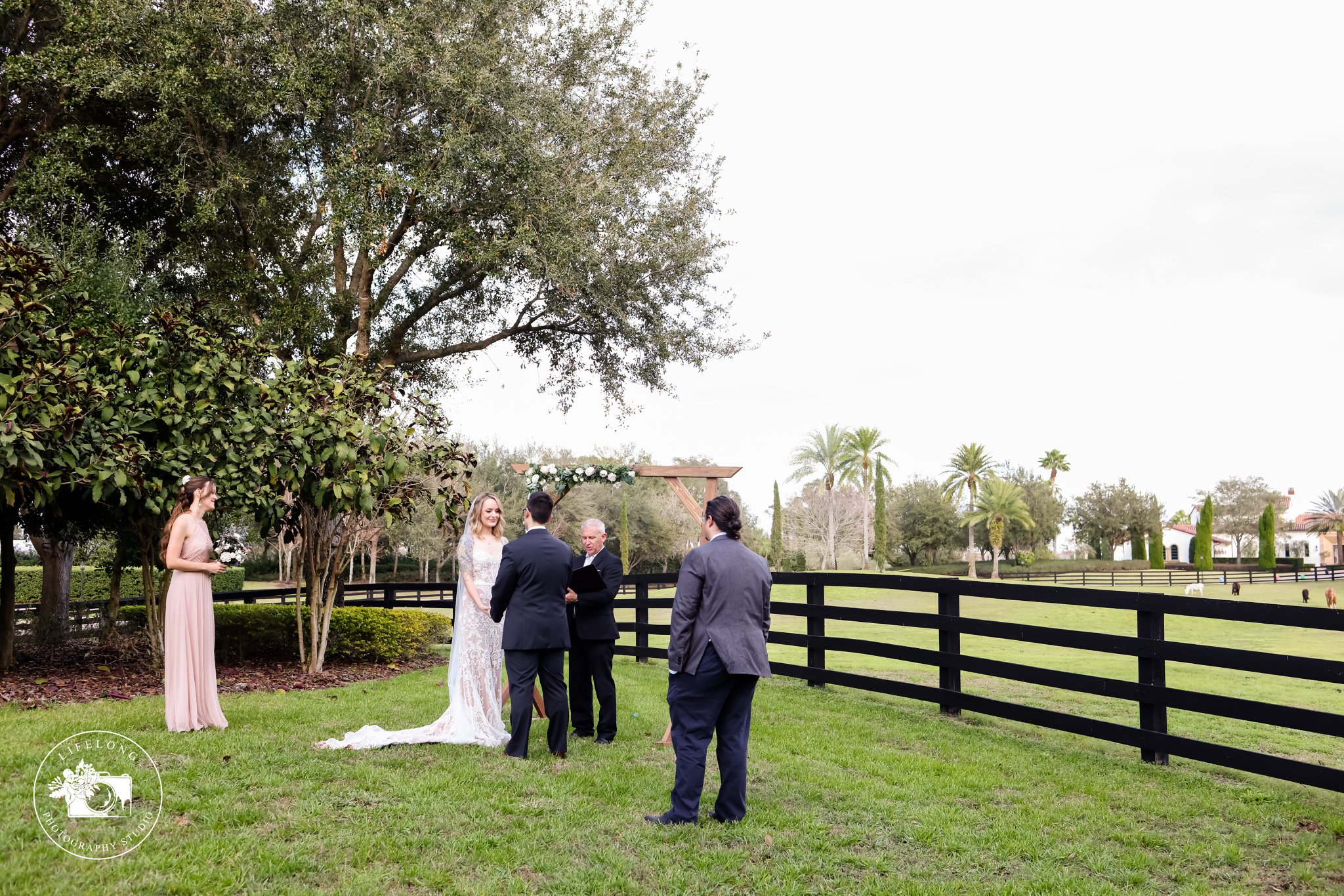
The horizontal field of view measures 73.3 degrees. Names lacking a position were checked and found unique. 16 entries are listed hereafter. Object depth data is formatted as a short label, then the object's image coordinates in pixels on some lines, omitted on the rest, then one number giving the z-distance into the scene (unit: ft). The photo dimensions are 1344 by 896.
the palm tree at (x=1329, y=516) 247.91
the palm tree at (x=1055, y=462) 269.44
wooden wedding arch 28.12
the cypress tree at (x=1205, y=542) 189.26
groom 21.27
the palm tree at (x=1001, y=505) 192.34
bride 22.82
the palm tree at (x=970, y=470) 209.05
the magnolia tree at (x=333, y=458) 31.99
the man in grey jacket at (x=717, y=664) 16.46
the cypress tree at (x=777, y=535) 173.78
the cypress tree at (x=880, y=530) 175.83
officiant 23.62
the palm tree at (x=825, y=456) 221.25
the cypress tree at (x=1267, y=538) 187.11
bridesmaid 22.11
